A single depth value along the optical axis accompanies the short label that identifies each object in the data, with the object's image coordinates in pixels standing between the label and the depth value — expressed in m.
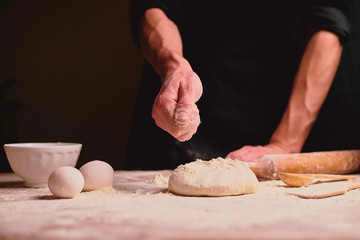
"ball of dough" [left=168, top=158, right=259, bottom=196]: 1.10
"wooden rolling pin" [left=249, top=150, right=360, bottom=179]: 1.43
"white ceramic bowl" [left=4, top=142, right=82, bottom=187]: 1.25
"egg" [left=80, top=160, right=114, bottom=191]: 1.18
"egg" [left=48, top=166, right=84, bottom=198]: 1.06
